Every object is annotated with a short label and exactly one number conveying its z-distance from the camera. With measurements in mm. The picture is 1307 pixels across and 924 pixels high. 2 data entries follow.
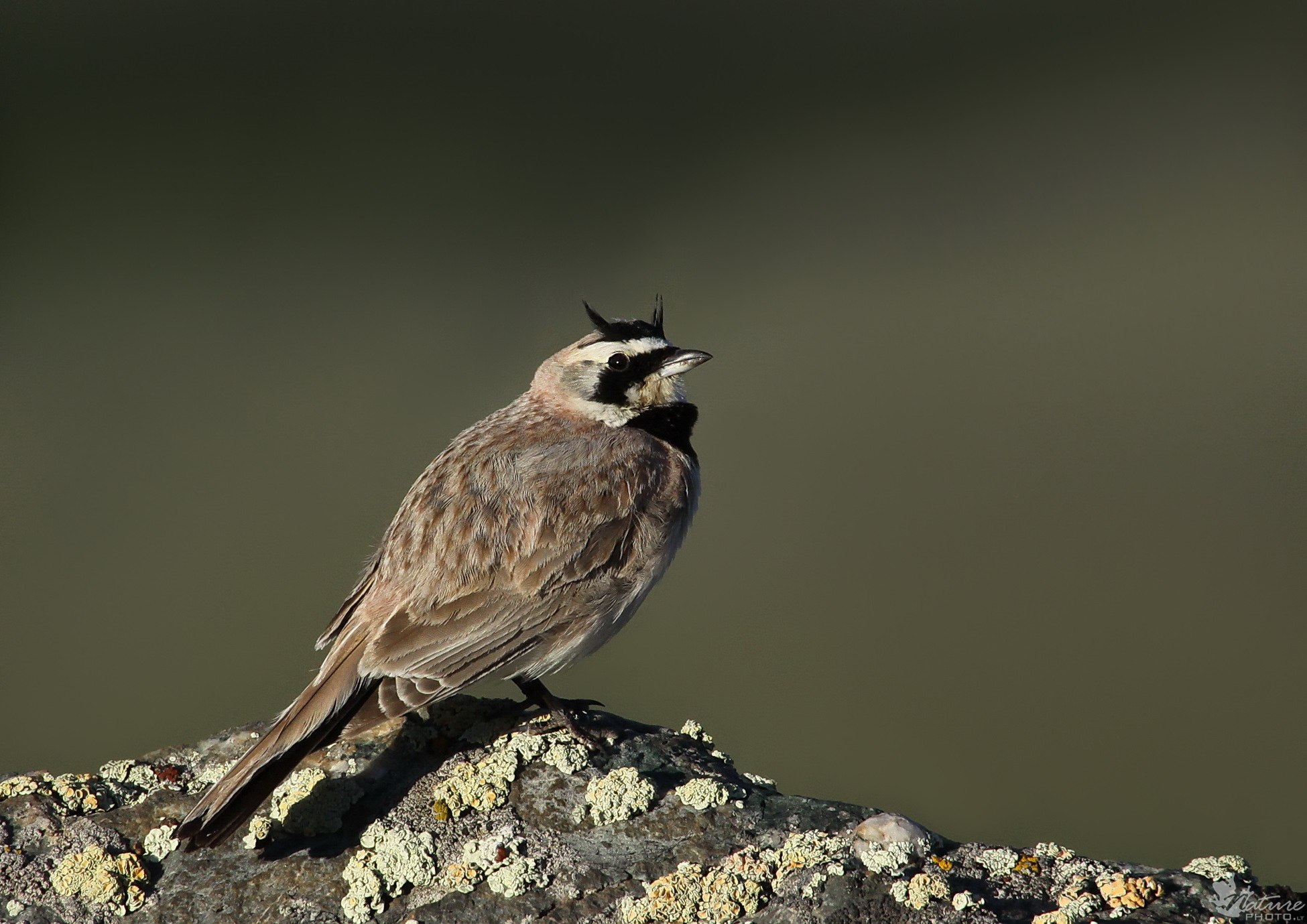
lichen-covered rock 6102
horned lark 7922
